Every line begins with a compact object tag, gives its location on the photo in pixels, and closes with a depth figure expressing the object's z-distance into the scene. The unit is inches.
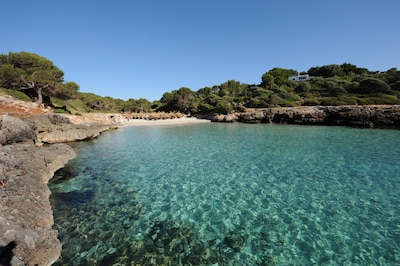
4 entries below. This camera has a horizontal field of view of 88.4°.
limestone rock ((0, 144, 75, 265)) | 148.4
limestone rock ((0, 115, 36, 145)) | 435.2
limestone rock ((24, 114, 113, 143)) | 703.7
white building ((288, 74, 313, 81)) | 3249.0
